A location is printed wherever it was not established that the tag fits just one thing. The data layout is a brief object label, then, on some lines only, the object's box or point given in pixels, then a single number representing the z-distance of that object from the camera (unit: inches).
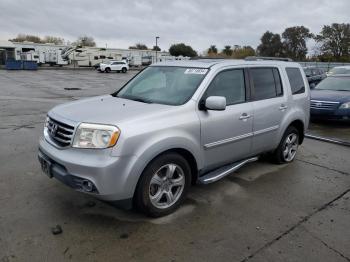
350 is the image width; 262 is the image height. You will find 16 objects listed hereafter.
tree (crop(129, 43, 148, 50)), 3975.4
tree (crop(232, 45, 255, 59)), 2623.0
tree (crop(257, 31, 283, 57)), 2886.3
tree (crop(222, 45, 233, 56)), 3302.2
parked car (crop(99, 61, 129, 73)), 1665.8
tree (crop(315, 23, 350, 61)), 2135.8
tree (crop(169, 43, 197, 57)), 3346.5
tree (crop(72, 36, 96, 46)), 3760.6
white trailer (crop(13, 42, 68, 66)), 1956.2
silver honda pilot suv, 127.7
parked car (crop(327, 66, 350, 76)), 625.6
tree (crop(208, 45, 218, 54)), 3911.2
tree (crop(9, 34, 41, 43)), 3770.2
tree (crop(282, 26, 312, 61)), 2743.6
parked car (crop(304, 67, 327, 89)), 740.0
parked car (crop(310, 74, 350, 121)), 350.3
